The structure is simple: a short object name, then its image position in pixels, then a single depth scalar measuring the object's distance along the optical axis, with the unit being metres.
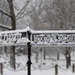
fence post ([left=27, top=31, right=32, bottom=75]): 10.51
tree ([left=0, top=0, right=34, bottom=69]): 23.13
